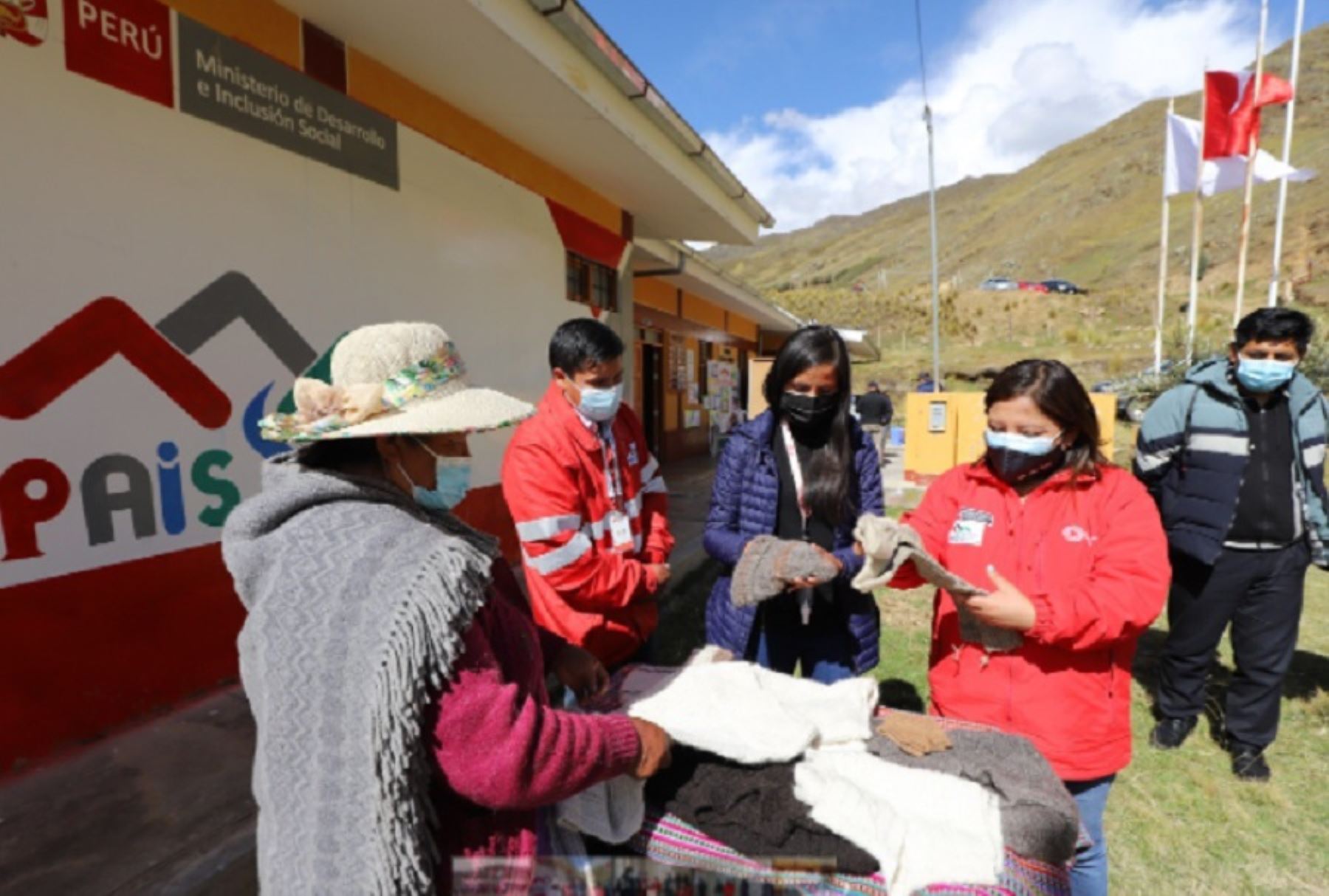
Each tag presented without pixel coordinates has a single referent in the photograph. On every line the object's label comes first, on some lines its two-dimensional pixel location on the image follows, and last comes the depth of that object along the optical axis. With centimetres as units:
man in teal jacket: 288
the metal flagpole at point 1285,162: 991
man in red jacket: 207
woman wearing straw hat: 100
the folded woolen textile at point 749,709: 135
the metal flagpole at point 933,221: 1373
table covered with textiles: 120
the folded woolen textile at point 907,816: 118
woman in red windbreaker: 165
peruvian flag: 960
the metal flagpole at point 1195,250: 1010
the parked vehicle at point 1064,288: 4691
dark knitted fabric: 122
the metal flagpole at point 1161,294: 1157
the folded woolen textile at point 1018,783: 125
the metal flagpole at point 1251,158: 942
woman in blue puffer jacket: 235
